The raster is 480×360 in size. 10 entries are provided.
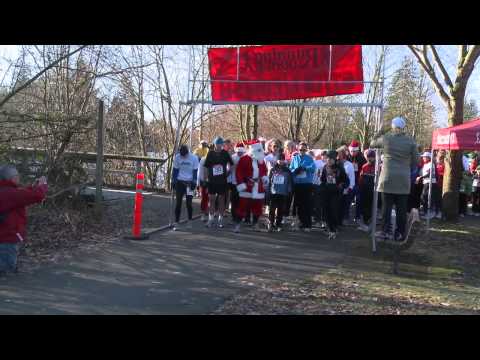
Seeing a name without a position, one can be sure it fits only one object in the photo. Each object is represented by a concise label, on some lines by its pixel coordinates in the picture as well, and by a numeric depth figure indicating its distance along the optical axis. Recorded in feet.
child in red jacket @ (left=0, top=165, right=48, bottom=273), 23.63
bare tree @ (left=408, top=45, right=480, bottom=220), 44.83
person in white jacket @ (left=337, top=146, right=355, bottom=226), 38.93
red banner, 36.11
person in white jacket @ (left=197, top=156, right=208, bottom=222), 40.45
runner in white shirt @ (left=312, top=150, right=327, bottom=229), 40.89
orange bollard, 33.63
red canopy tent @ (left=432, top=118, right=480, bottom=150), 35.55
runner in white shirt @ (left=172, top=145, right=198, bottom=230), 39.83
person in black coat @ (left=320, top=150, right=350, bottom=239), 37.60
